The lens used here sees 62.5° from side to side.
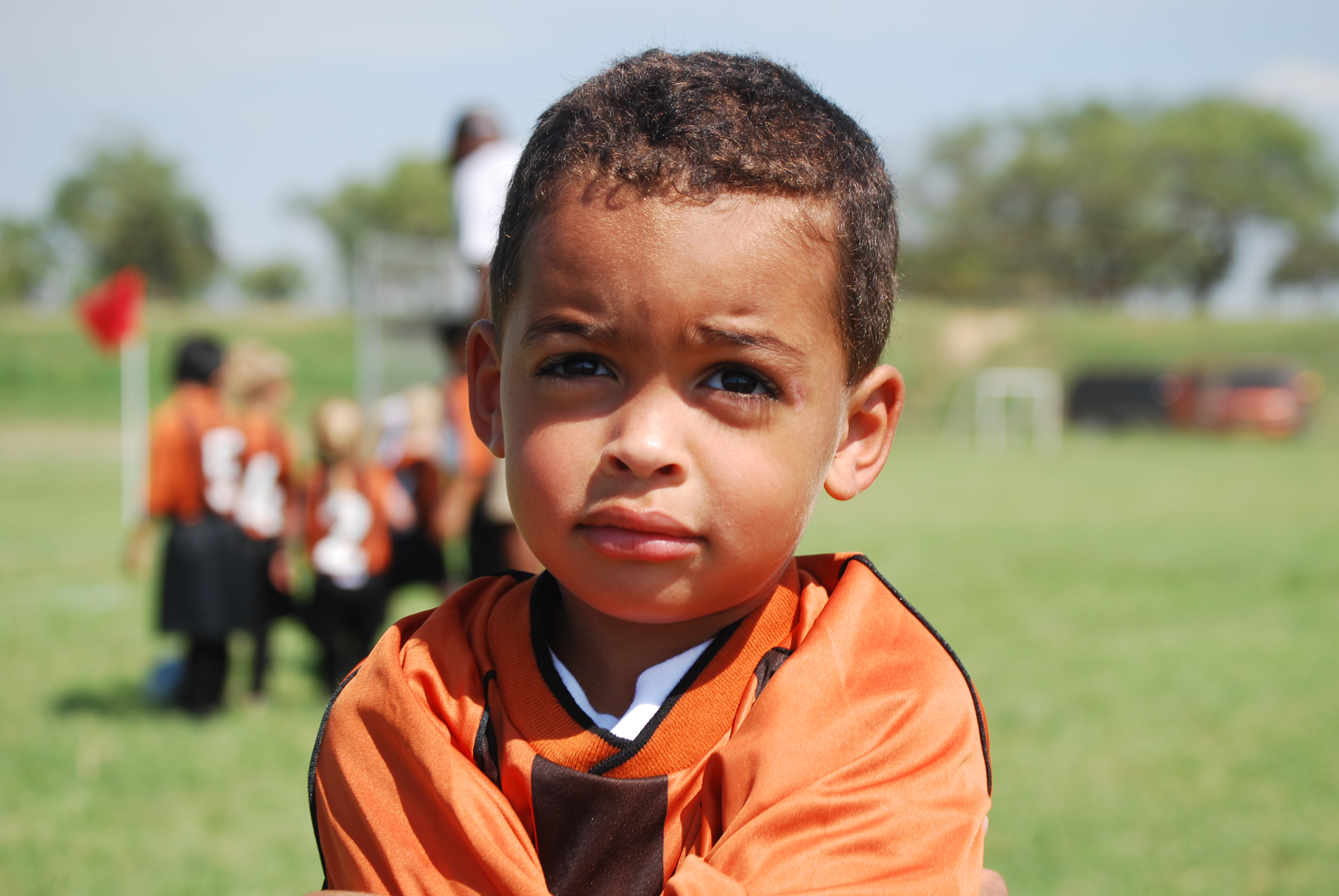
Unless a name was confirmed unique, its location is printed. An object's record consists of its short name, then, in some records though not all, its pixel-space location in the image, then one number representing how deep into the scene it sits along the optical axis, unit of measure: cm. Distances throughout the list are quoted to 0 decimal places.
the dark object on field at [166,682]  529
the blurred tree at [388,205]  8075
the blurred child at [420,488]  581
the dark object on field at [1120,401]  2825
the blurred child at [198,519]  504
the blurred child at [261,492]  530
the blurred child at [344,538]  527
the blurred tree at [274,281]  9006
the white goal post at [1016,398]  2958
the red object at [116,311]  1113
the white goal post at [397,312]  1540
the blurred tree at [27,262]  6800
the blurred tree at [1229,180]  5956
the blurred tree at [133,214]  6316
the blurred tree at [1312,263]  6075
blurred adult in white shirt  376
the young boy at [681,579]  103
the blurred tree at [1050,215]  6050
